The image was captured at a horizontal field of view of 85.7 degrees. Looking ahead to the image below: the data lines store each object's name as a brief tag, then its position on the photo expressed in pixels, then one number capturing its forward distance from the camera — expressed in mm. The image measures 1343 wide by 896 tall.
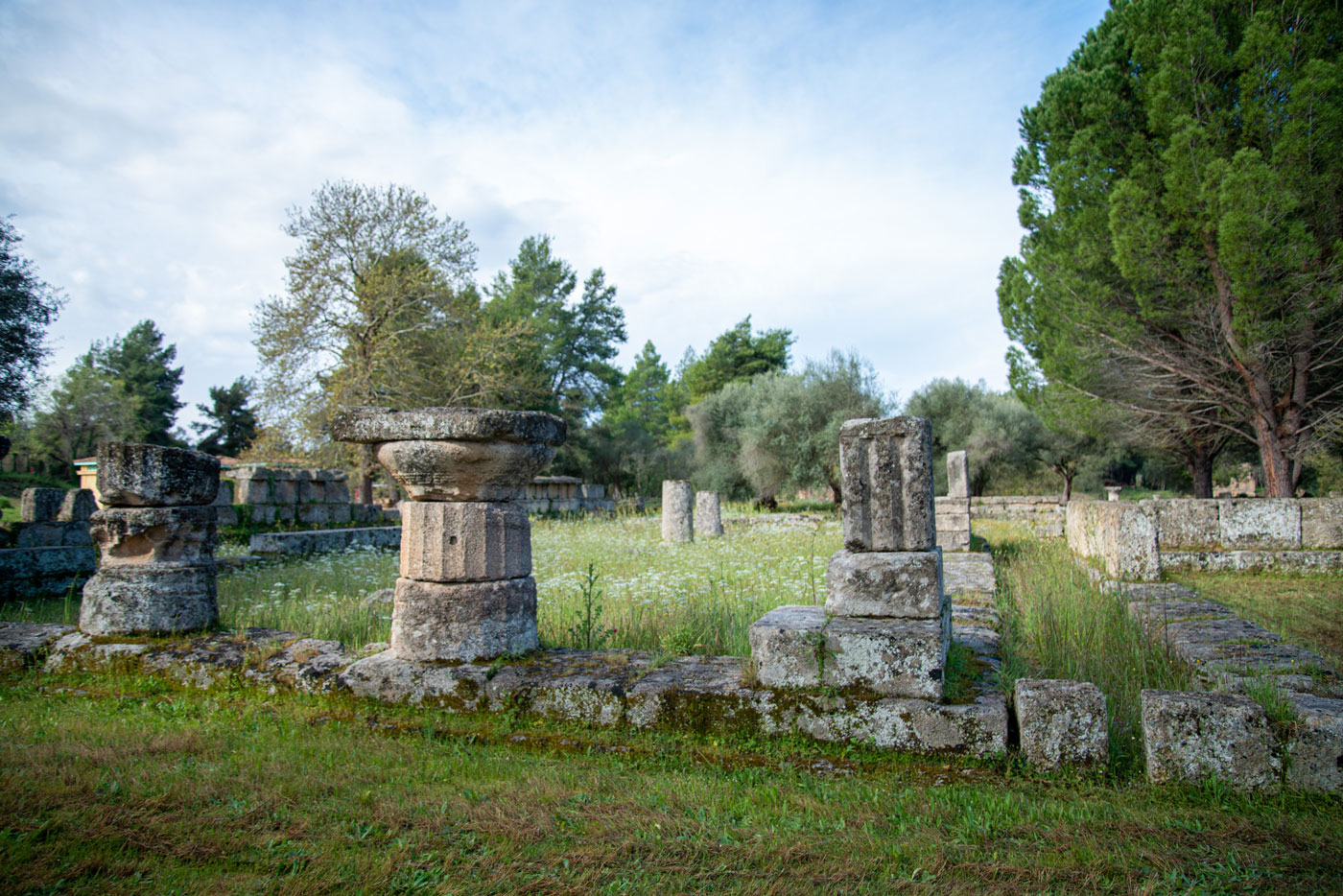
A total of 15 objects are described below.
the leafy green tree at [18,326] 16703
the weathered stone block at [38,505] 10008
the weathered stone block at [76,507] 10445
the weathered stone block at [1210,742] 2879
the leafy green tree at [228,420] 39781
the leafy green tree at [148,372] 38312
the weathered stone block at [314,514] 14406
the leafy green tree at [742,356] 43844
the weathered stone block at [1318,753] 2803
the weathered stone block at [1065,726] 3082
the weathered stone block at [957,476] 12098
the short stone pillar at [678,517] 14414
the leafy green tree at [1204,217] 11477
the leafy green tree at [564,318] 33562
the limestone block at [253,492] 13664
